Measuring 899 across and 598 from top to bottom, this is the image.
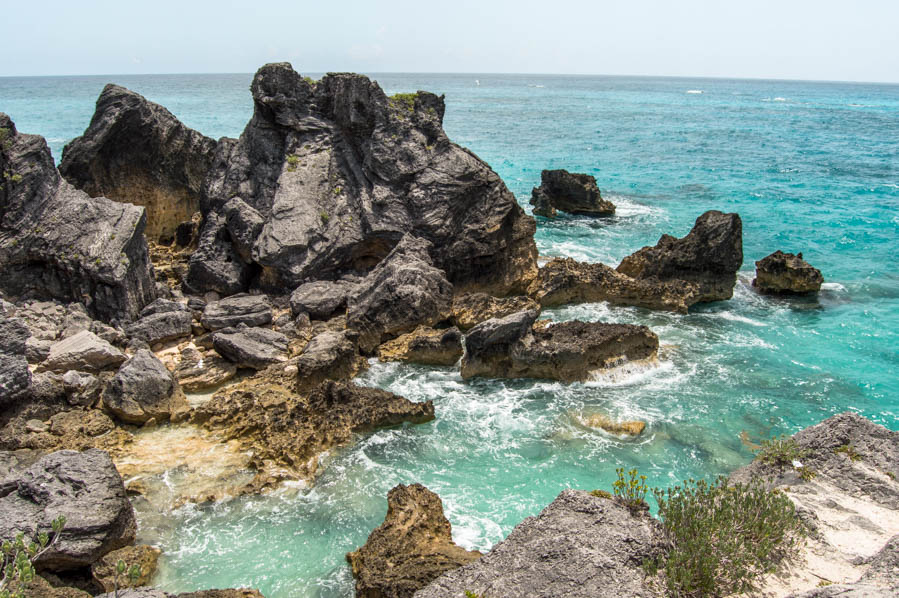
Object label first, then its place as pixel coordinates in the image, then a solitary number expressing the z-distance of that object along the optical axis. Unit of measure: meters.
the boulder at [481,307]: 19.84
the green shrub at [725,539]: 7.30
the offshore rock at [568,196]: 37.41
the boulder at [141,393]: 14.10
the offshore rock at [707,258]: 23.53
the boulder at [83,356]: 15.09
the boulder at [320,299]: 19.53
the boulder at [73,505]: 9.68
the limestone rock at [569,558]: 7.31
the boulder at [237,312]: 18.22
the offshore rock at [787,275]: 24.92
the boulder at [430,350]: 18.02
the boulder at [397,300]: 18.62
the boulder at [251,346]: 16.61
